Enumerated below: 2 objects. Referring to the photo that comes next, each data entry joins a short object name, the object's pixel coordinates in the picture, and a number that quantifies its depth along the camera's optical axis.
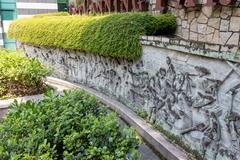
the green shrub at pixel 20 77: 5.46
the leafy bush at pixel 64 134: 2.26
